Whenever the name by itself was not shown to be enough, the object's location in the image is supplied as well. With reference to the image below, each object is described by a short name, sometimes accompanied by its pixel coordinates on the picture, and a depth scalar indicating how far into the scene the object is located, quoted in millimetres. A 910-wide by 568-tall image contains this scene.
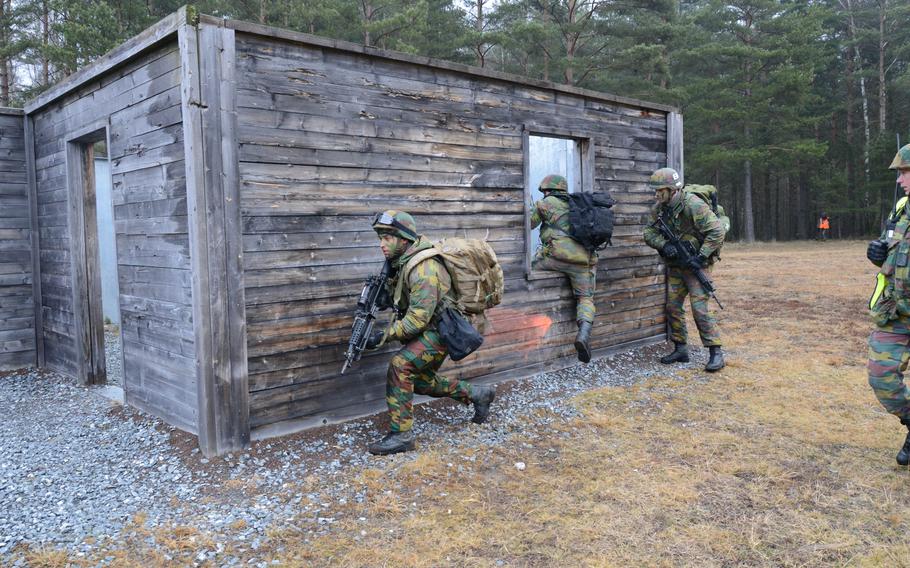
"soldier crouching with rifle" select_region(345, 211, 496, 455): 4773
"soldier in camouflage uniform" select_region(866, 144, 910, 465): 4215
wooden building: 4742
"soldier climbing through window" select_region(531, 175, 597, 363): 7414
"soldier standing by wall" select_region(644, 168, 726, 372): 7539
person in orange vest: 32281
